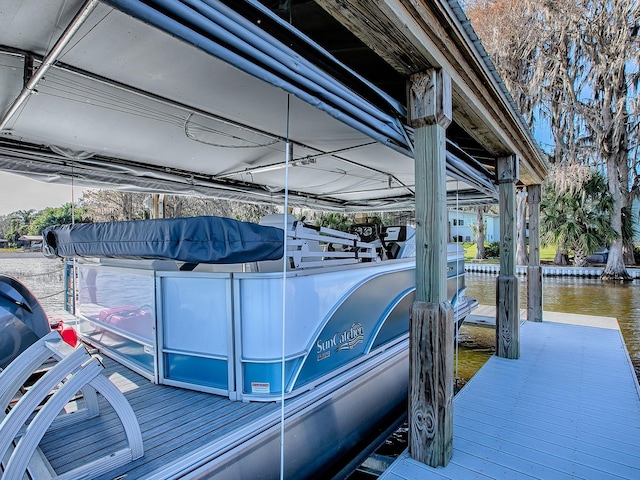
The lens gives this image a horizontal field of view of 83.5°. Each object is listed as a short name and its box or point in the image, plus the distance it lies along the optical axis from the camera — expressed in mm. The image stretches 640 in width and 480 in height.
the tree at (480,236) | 18672
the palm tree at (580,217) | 14070
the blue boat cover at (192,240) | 2008
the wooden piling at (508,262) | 4062
